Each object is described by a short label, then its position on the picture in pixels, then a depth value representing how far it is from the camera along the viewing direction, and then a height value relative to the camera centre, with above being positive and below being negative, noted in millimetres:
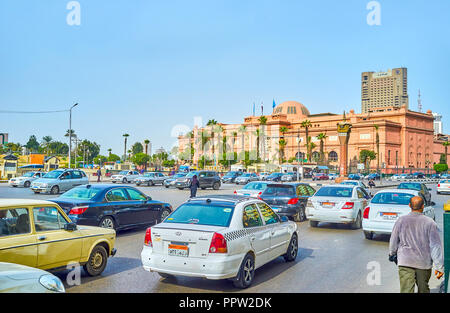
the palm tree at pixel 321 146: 105756 +3401
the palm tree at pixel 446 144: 123281 +4682
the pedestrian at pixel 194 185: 24506 -1501
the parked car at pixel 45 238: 5879 -1218
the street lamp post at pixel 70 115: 43156 +4718
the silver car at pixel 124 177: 45719 -1927
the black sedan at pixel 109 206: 10257 -1240
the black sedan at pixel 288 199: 14852 -1415
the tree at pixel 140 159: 106088 +245
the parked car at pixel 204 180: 35656 -1823
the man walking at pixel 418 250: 5102 -1132
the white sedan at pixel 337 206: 13320 -1512
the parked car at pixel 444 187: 35781 -2371
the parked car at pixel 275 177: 51906 -2240
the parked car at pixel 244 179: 50256 -2340
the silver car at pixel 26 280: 3930 -1197
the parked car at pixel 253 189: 17617 -1285
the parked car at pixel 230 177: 53656 -2260
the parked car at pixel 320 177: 70375 -2931
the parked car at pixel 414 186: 20928 -1373
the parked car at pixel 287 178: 56734 -2522
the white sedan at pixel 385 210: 10792 -1333
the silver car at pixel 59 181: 25609 -1338
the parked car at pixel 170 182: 36872 -2014
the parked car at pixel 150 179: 41688 -1944
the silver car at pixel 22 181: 34375 -1762
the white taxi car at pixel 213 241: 6199 -1284
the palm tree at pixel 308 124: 103750 +8836
